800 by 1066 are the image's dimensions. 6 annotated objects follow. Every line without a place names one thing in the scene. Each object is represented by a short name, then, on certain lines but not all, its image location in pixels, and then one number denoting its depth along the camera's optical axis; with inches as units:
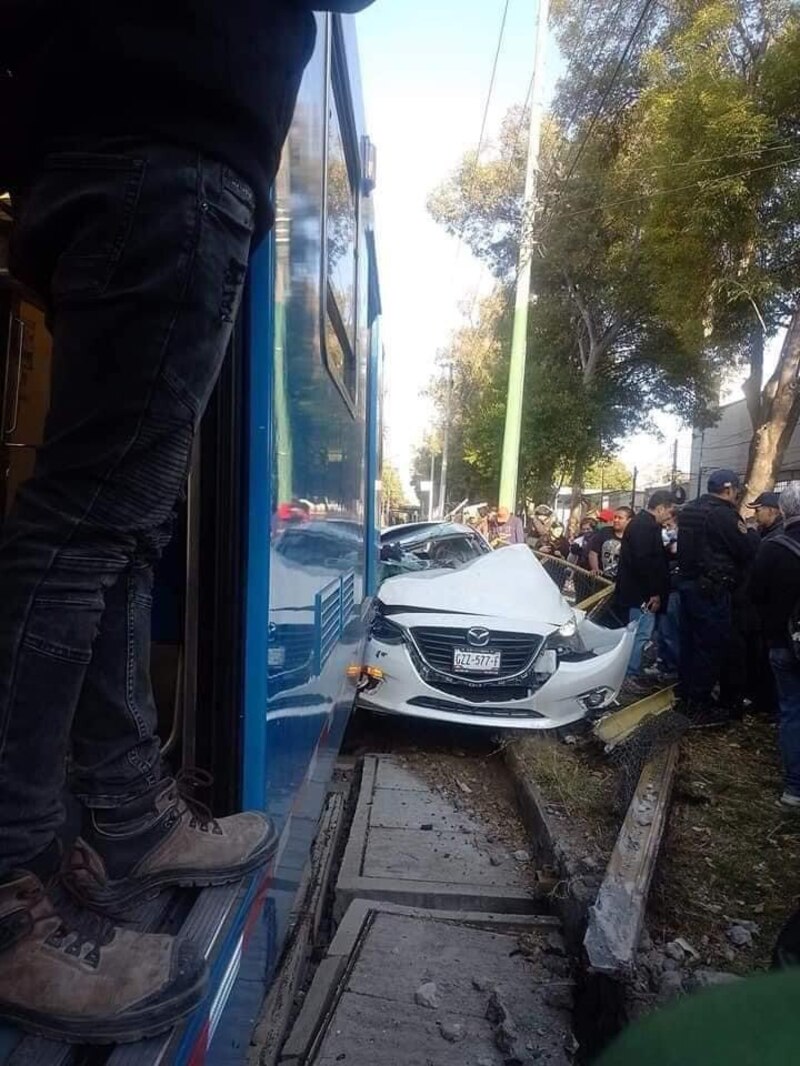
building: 1368.1
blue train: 53.9
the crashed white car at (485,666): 225.0
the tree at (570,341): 948.7
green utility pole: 566.3
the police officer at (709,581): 274.2
